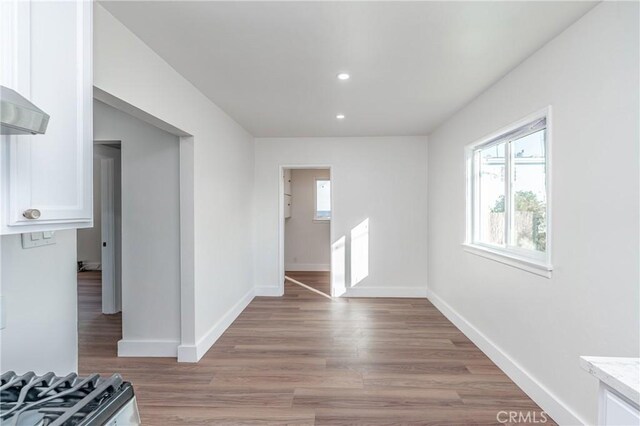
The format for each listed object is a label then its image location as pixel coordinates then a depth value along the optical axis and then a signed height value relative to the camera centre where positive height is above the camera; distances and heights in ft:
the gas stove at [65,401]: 2.72 -1.75
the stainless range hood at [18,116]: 2.70 +0.81
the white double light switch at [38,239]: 4.43 -0.40
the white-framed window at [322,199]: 24.22 +0.82
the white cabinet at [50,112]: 3.11 +1.11
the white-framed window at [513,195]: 7.76 +0.43
